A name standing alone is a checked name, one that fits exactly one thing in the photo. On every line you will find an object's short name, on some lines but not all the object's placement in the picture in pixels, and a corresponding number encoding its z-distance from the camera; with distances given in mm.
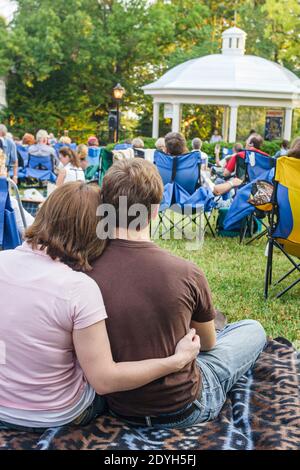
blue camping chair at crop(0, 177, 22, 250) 4449
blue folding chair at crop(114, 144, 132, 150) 12323
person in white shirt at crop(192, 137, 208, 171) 10578
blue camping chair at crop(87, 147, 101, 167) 14498
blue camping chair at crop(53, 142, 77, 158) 14647
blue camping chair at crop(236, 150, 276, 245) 8328
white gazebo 23719
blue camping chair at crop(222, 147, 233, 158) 15386
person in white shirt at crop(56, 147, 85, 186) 7984
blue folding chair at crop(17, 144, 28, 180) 13164
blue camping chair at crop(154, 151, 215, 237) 7926
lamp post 21109
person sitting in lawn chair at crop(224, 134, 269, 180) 8773
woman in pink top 2381
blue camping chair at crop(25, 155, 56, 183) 12672
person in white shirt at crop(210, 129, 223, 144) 23753
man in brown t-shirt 2516
